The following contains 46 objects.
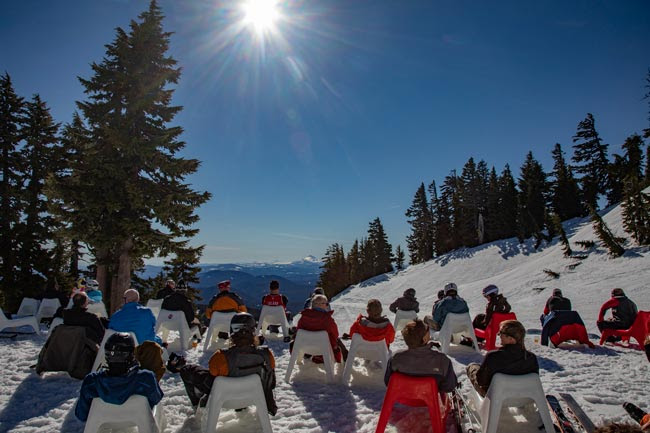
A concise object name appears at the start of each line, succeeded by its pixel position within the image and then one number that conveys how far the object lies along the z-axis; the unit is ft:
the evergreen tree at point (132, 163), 43.09
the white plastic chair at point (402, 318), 31.14
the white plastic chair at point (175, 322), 25.79
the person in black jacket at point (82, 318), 18.83
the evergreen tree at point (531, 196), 109.50
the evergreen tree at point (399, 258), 176.00
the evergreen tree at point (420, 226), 160.45
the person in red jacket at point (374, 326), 18.52
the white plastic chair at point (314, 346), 18.76
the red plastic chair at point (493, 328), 24.54
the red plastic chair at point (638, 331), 23.19
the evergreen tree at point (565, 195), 114.01
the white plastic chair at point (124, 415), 10.67
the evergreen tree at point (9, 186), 53.83
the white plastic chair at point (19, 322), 25.19
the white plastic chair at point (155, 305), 33.01
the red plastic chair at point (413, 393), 11.84
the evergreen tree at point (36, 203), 55.93
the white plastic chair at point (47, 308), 35.50
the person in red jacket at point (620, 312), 25.07
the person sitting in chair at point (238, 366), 12.40
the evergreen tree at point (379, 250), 167.02
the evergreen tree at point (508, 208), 126.72
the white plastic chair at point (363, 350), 18.51
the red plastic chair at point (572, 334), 25.00
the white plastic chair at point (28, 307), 36.63
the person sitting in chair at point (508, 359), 11.93
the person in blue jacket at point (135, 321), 19.74
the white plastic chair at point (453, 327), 24.49
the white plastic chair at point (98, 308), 29.41
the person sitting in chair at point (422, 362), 12.32
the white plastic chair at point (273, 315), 29.40
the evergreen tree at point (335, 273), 178.60
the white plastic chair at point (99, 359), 18.33
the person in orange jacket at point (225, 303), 26.61
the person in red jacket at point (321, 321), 19.58
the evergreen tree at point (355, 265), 178.66
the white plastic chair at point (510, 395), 11.41
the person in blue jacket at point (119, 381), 10.73
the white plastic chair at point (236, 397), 11.74
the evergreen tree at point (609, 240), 55.67
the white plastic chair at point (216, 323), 25.89
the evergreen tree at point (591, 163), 109.09
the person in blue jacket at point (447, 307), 24.86
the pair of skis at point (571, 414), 11.47
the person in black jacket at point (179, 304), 25.96
